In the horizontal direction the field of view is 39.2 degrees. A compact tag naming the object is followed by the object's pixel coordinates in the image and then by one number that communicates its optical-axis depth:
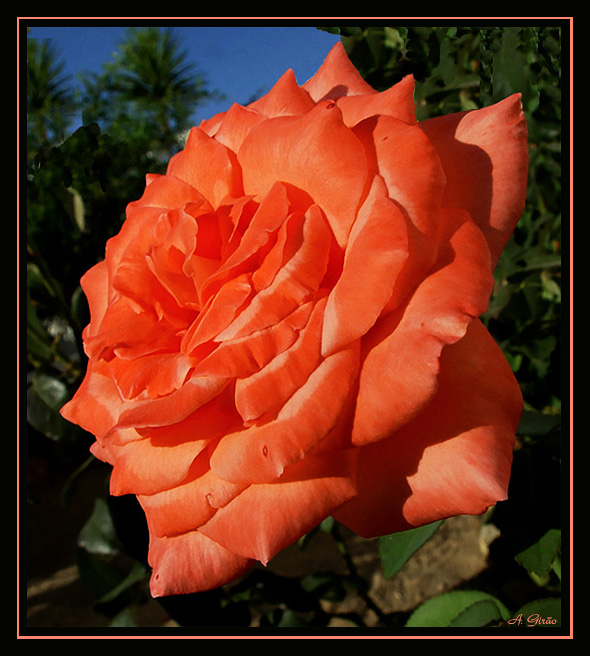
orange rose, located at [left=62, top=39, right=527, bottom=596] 0.18
